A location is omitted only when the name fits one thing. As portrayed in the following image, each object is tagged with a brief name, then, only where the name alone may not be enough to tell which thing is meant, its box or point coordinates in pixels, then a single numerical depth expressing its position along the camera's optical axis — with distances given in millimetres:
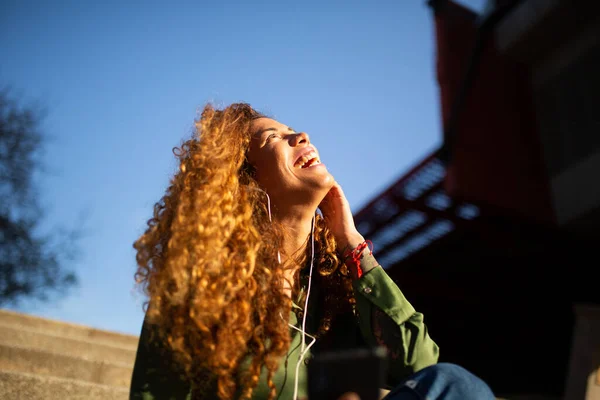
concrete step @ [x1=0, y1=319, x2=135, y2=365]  3648
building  6672
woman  1812
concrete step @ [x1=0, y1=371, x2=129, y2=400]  2582
